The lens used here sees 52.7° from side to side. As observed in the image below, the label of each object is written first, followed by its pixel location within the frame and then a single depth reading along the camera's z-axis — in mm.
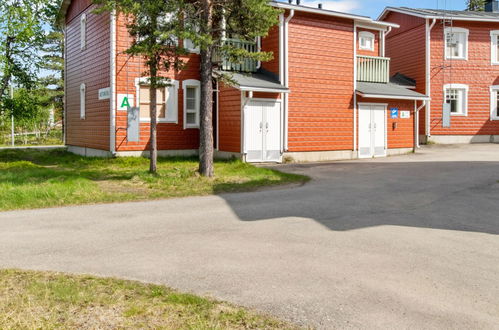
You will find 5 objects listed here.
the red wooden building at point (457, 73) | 29188
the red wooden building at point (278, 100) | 19656
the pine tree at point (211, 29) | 14195
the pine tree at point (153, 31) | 13148
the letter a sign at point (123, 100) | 19972
